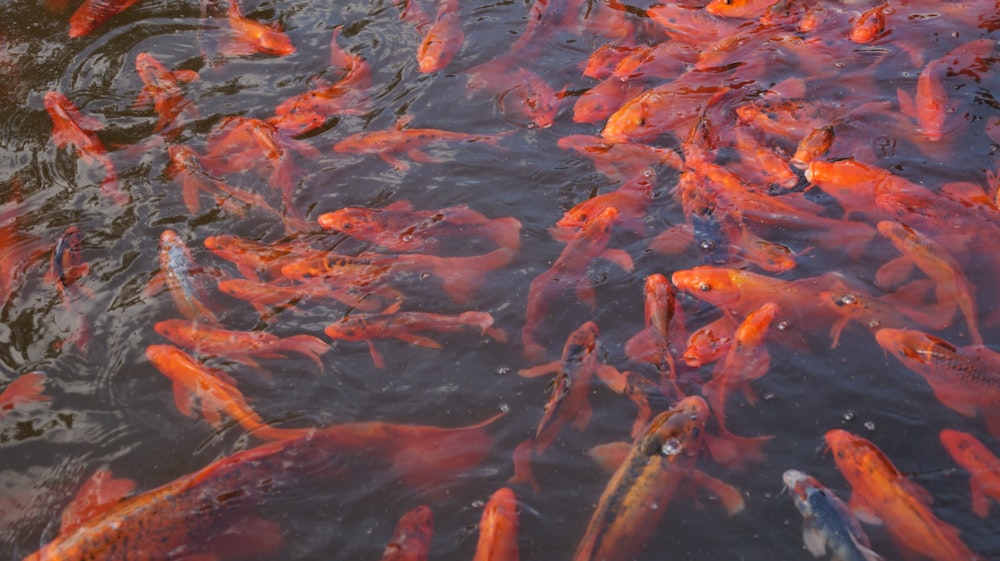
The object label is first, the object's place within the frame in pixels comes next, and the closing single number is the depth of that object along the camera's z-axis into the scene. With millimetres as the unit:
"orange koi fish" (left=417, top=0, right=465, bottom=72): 6133
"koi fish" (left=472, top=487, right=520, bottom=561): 3268
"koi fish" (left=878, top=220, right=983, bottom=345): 4156
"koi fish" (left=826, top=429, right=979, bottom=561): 3234
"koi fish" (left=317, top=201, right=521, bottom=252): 4742
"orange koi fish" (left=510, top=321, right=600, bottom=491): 3703
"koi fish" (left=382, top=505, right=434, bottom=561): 3334
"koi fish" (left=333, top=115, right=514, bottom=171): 5355
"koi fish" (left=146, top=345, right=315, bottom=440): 3846
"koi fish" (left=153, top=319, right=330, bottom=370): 4141
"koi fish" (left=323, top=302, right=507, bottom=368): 4199
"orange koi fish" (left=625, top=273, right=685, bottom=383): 4004
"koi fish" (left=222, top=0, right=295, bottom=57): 6371
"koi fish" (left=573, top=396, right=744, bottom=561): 3299
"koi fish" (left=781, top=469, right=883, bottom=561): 3123
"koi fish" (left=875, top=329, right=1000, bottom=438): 3729
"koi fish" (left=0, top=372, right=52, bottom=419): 4000
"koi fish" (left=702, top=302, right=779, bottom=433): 3857
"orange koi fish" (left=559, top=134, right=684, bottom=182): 5145
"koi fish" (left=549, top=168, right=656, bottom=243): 4754
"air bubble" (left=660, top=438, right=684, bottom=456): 3502
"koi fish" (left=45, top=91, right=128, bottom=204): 5207
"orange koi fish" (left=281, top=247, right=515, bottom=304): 4496
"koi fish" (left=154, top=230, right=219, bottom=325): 4375
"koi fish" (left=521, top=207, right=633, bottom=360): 4305
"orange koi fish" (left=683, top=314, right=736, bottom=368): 3969
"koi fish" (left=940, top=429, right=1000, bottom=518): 3438
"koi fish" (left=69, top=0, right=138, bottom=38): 6637
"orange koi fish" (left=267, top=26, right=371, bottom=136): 5551
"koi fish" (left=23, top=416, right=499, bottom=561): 3248
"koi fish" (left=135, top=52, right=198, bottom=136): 5758
